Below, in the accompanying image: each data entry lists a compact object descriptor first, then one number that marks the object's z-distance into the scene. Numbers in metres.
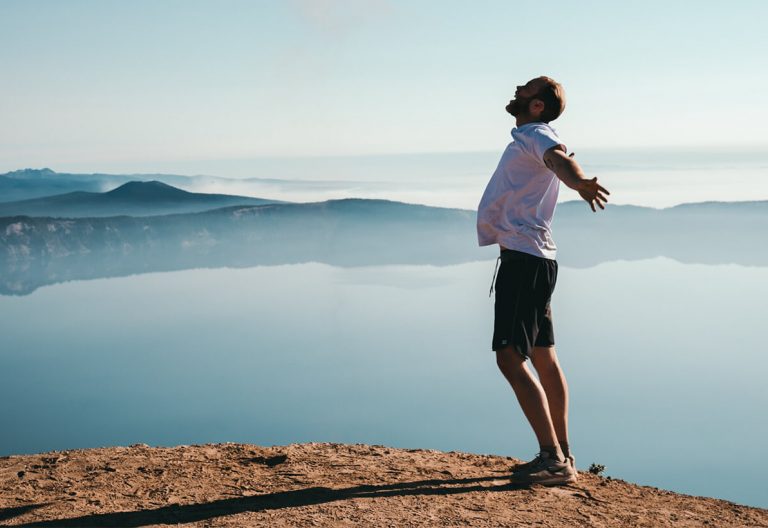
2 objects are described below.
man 3.85
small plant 4.77
